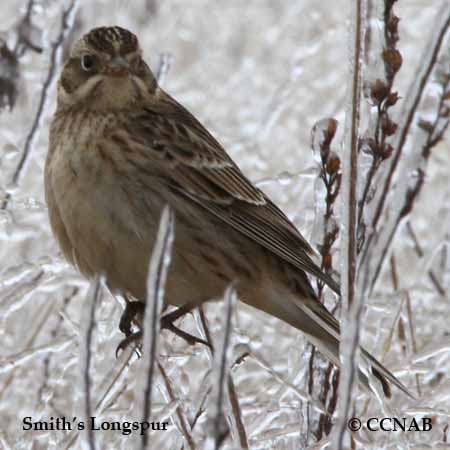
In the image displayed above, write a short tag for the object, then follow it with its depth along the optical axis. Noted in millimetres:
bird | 7492
